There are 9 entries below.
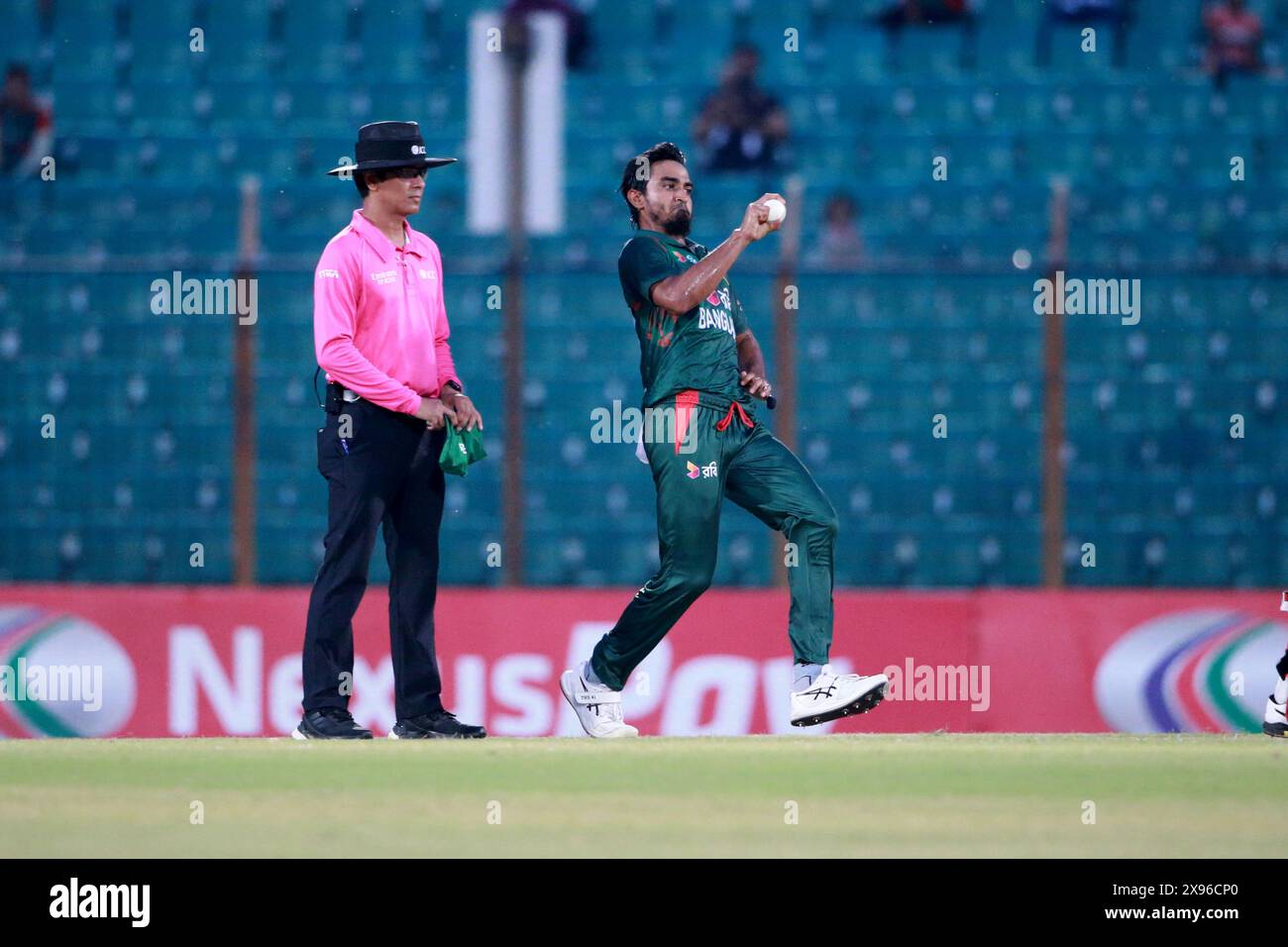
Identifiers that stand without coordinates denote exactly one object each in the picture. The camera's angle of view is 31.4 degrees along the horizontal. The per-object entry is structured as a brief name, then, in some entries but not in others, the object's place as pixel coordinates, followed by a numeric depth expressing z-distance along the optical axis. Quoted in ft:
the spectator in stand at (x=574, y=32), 48.01
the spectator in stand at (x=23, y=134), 46.78
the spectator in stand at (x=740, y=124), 46.62
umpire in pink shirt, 23.32
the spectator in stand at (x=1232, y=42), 47.91
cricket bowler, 23.57
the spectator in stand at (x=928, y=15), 48.60
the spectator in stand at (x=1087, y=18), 48.47
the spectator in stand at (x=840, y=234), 45.44
